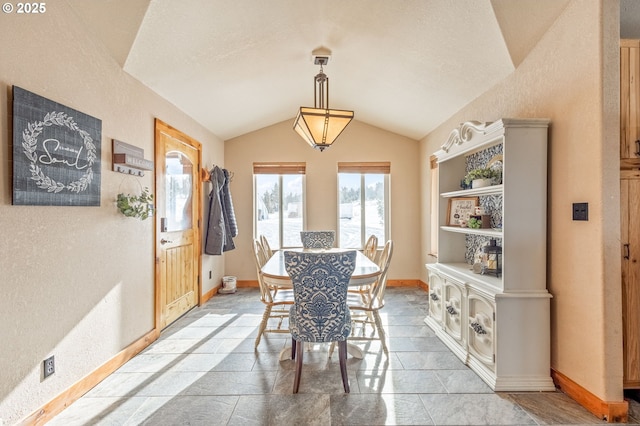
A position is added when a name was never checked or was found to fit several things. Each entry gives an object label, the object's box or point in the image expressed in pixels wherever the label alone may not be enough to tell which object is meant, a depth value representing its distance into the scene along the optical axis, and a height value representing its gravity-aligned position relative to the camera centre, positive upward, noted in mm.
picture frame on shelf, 3131 +32
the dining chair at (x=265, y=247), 3428 -388
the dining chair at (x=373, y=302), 2574 -803
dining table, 2357 -489
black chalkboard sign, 1635 +357
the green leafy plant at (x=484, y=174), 2600 +324
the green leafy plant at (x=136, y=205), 2477 +73
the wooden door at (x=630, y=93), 1880 +717
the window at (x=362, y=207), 5137 +90
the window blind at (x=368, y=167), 5094 +746
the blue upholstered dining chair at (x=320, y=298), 1993 -563
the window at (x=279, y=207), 5152 +95
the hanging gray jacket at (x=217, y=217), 4246 -58
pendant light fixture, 2494 +734
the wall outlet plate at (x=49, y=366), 1813 -902
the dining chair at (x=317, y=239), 3744 -319
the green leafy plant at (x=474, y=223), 2801 -99
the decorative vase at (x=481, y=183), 2582 +249
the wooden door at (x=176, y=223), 3148 -118
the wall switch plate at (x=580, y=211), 1886 +4
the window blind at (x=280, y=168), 5094 +734
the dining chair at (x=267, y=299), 2695 -787
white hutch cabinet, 2131 -481
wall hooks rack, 2424 +442
